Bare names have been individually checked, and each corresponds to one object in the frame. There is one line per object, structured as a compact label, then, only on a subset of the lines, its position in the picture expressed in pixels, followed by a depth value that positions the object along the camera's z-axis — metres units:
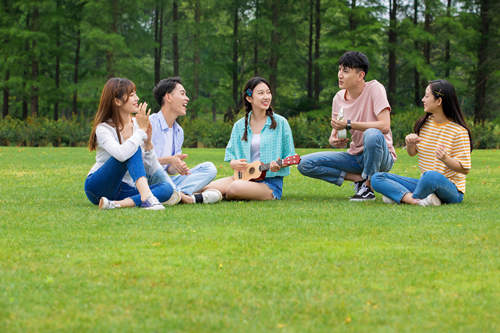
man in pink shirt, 13.70
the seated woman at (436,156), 12.44
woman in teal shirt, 13.87
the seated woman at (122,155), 11.88
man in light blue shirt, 13.55
